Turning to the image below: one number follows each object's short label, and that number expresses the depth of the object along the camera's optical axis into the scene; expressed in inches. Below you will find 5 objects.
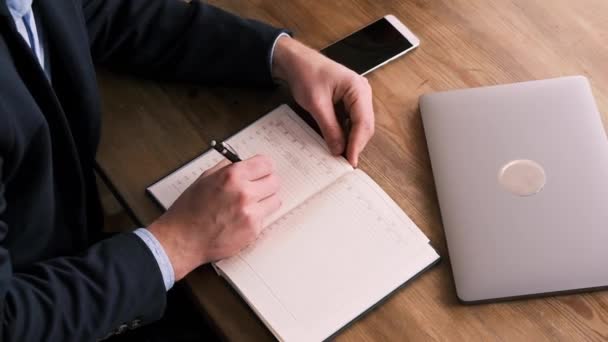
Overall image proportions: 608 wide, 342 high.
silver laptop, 64.8
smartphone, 73.6
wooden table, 64.7
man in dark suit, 63.9
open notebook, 64.5
